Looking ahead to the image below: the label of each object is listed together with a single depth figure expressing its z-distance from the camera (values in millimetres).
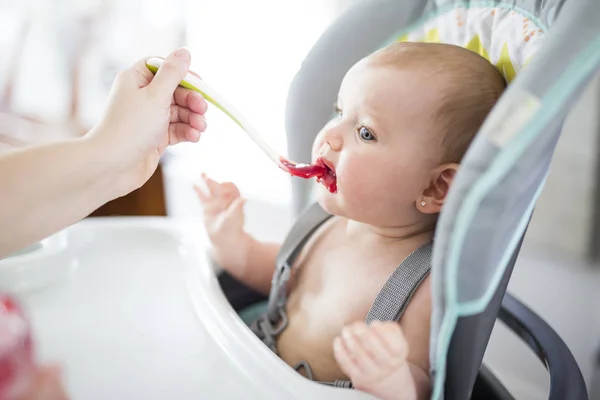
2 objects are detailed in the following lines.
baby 557
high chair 404
